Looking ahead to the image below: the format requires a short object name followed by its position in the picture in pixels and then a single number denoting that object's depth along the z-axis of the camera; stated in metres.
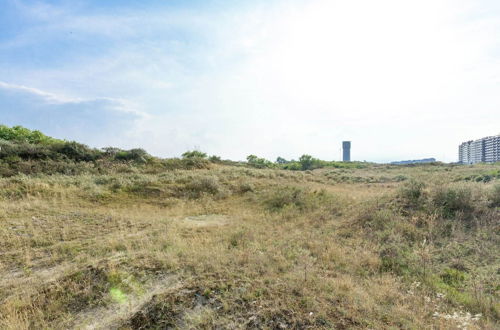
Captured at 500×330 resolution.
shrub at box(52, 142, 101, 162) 22.36
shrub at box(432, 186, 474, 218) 7.52
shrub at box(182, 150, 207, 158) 38.25
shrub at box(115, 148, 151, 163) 24.60
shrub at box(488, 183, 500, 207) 7.43
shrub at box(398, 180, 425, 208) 8.58
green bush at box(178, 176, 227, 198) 14.93
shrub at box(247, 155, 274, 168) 52.82
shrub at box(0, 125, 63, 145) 26.38
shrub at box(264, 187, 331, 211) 11.52
